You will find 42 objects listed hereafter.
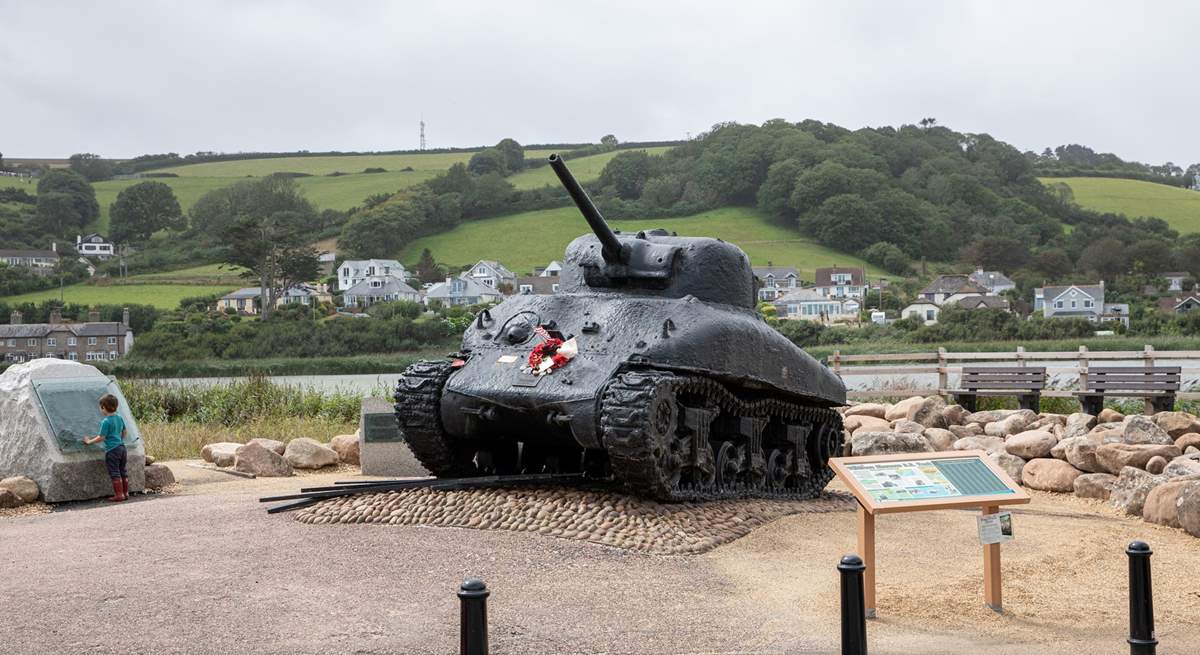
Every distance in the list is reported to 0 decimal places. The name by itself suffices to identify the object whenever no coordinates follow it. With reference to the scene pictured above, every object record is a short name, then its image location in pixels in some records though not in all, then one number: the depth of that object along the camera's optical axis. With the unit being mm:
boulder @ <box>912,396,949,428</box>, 21953
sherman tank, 12117
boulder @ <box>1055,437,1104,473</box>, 15875
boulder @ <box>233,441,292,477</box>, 17406
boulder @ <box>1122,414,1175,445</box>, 17156
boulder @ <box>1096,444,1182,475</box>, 15609
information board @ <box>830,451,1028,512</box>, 8906
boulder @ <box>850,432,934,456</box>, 17547
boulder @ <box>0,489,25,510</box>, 14102
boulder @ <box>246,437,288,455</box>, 18025
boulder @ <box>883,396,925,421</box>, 22281
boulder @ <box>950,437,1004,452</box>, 17789
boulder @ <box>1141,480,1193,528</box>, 12656
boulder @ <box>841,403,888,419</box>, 23734
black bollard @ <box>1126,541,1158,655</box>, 7027
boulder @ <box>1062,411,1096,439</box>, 19078
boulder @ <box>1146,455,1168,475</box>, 15312
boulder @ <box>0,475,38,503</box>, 14242
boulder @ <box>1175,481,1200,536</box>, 11977
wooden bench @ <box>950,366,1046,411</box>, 25250
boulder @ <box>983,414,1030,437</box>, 19858
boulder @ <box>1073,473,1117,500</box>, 15008
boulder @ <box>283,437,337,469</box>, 18078
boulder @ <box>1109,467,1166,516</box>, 13633
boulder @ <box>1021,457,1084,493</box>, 15703
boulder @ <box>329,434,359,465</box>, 18609
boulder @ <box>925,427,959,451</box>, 18875
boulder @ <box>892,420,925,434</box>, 19766
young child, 14539
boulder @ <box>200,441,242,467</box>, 18234
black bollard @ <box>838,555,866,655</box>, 6484
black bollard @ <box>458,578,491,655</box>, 5477
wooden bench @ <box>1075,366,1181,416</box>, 22984
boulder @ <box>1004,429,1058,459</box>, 17062
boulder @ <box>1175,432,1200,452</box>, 17062
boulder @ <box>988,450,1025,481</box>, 16531
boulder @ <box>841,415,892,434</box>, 20564
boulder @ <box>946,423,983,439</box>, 20655
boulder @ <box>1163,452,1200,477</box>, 14164
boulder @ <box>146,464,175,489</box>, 15719
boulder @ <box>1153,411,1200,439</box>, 18641
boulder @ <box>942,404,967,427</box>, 22188
